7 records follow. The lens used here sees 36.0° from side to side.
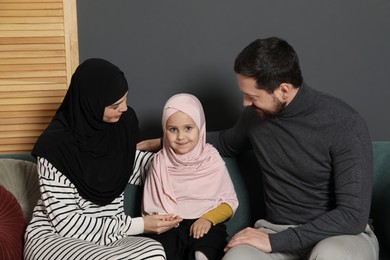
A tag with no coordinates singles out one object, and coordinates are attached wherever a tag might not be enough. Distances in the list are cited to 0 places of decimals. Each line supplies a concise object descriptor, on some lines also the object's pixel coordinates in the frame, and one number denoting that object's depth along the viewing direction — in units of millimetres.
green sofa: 2232
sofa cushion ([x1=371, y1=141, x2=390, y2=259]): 2191
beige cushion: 2330
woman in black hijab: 2033
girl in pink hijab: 2168
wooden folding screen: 2461
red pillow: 2084
